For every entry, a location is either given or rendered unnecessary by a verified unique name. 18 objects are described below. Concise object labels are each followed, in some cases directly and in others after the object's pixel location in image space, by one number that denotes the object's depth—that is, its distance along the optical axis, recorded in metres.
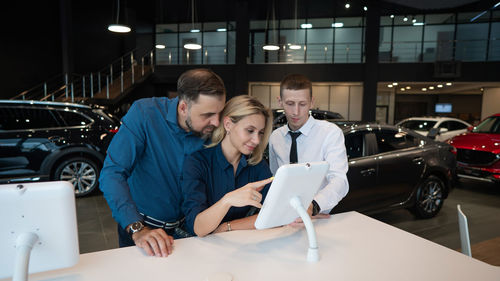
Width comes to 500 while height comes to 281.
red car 5.59
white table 1.26
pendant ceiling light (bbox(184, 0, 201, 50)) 13.36
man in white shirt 2.23
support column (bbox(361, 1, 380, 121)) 14.41
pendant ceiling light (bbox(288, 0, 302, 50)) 13.98
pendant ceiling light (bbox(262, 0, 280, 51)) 12.22
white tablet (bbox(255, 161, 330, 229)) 1.24
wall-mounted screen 22.70
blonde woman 1.60
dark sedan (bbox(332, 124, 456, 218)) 3.75
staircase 11.10
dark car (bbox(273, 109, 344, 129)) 6.96
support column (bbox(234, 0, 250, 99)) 15.17
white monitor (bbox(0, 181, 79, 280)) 0.95
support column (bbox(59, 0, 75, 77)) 11.45
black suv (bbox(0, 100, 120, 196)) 4.74
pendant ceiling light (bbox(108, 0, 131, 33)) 10.42
